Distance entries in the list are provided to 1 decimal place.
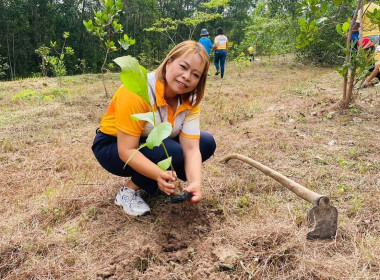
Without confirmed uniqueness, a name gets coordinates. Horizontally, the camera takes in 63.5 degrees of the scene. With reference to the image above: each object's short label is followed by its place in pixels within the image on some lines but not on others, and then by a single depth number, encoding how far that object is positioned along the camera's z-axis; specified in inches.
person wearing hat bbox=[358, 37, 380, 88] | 169.8
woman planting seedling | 59.0
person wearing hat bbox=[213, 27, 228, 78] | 318.7
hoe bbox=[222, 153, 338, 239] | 55.1
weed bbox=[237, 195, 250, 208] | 72.9
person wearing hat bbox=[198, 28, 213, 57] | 329.4
